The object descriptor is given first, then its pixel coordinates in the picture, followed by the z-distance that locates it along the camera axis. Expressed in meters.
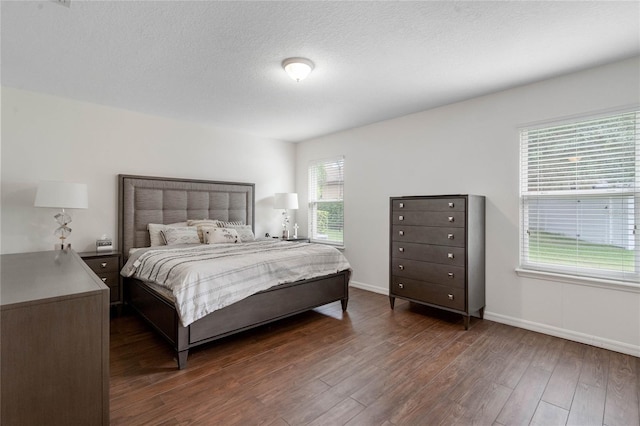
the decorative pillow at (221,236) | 3.79
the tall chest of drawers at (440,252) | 3.09
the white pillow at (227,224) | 4.22
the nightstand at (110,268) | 3.29
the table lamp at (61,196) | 2.97
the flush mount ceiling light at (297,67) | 2.54
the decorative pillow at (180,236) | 3.72
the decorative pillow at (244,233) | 4.25
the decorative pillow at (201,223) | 3.93
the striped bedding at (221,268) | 2.31
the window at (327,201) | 5.04
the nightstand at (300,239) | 5.03
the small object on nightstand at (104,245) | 3.50
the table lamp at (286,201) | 5.01
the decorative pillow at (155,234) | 3.77
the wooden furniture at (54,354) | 1.03
